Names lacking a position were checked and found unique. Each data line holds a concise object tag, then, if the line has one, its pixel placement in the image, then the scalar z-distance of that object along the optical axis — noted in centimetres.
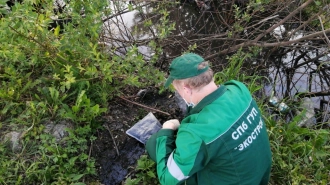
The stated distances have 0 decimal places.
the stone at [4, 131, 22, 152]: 243
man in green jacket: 165
